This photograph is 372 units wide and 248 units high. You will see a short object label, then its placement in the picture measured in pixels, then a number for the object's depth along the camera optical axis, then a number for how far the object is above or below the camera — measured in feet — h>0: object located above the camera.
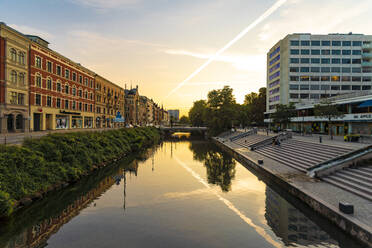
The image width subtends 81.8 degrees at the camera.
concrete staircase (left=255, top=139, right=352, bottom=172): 72.08 -12.66
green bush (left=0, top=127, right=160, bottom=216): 45.29 -12.17
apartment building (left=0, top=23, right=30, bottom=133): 95.09 +18.92
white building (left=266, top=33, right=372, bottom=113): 237.25 +63.16
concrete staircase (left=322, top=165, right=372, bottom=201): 44.57 -13.74
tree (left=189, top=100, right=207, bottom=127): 384.88 +9.44
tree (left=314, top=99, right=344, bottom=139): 111.86 +5.49
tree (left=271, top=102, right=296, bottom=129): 171.12 +6.03
